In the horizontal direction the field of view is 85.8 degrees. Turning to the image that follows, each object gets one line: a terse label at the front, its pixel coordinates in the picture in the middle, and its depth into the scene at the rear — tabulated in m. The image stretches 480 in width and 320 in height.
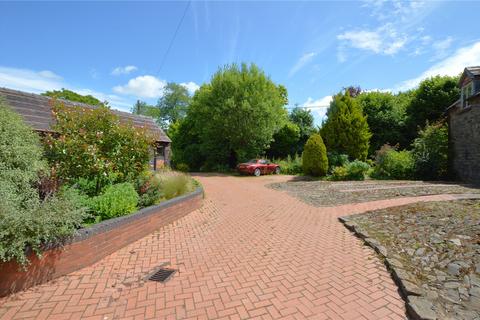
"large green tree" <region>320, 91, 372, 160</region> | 17.91
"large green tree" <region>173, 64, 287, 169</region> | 20.31
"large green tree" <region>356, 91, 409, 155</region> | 22.28
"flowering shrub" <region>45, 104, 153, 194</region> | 5.76
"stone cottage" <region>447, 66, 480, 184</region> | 12.09
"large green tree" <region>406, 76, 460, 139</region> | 20.88
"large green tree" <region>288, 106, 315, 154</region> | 25.58
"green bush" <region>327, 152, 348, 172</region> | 17.00
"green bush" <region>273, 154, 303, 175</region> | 19.77
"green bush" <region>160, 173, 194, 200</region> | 7.59
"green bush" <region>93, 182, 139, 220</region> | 5.03
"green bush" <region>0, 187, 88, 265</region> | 3.18
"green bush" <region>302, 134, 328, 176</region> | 16.11
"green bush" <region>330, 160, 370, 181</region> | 14.78
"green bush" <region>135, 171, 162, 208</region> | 6.30
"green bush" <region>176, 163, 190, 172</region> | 24.55
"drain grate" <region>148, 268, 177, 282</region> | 3.81
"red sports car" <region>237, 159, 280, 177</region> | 18.78
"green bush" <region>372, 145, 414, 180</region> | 14.45
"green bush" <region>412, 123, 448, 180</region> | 14.20
